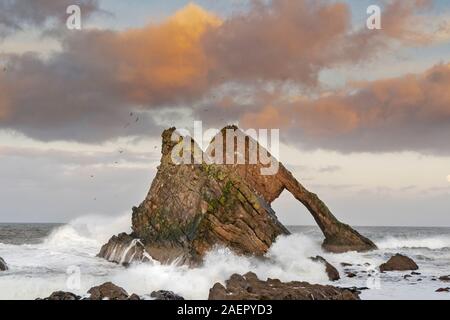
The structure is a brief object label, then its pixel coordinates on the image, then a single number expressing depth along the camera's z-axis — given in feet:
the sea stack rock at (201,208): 125.49
